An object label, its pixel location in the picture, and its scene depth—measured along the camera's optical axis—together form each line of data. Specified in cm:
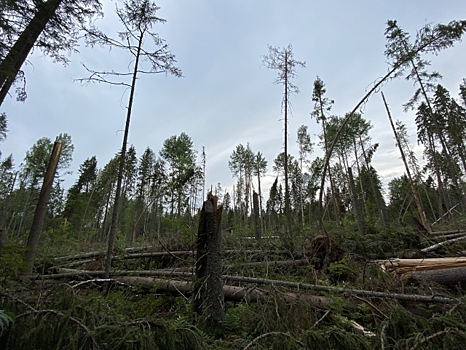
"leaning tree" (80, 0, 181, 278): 549
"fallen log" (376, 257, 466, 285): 383
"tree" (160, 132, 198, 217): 1080
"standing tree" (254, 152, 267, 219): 3066
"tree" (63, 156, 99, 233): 2341
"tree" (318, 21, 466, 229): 787
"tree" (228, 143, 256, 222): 3111
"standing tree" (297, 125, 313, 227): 2278
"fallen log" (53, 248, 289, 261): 603
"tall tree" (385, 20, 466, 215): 1286
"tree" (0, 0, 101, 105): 557
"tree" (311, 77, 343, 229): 1596
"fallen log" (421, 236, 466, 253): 580
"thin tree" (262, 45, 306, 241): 1092
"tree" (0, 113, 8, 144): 726
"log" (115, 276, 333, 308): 323
